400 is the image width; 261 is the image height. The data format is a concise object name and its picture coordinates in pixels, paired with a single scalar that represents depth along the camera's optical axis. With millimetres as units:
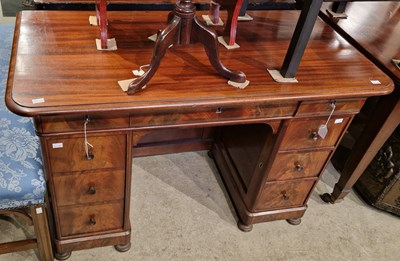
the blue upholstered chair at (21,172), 1092
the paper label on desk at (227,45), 1302
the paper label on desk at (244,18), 1469
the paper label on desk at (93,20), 1279
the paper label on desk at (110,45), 1182
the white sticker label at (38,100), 940
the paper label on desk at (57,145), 1062
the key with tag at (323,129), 1303
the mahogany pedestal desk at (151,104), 1022
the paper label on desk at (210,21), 1400
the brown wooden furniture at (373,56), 1470
